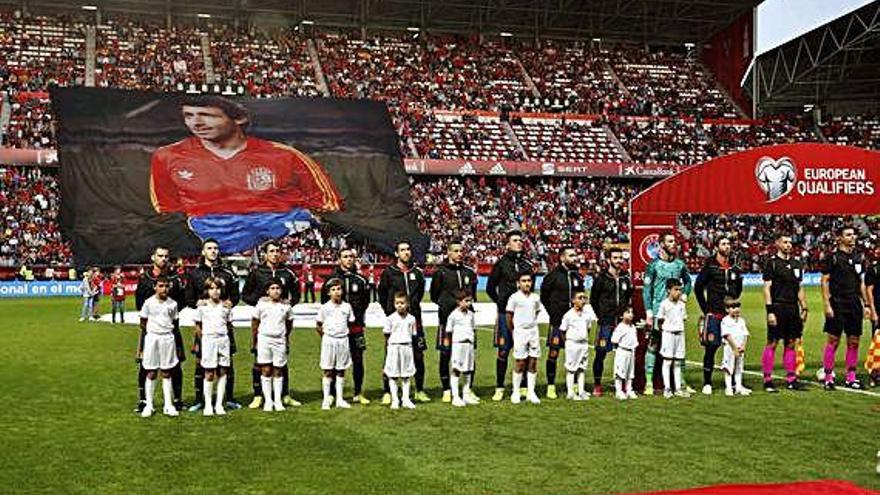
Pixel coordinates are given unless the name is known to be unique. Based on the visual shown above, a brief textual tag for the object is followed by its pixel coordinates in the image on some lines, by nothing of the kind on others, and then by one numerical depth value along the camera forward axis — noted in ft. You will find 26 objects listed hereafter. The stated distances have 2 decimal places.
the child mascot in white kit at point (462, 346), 36.35
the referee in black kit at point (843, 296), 40.11
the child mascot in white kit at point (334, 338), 35.29
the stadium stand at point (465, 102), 140.97
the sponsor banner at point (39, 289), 112.68
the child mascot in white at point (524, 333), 36.96
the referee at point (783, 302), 39.32
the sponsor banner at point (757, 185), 40.68
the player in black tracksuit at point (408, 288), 37.18
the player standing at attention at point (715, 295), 39.04
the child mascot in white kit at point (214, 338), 34.24
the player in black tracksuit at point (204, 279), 35.06
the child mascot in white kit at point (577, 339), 37.45
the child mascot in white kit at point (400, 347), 35.53
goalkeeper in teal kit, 39.27
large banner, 125.29
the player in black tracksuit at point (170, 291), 34.09
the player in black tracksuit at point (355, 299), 36.58
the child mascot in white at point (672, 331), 38.55
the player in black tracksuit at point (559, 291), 38.34
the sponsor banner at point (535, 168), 147.84
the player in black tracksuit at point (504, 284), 37.91
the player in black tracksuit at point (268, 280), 36.55
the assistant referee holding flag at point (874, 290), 41.34
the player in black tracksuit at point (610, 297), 38.60
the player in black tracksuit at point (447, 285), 37.81
